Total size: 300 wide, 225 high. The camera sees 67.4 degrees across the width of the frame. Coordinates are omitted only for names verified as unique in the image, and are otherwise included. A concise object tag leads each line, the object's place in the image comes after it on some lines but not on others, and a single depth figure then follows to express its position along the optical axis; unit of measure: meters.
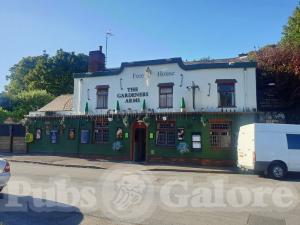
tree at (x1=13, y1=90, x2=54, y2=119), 26.25
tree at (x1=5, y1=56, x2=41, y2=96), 40.74
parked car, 6.29
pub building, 14.28
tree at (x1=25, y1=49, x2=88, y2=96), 31.62
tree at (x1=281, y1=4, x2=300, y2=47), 17.29
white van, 10.22
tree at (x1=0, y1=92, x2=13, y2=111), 29.17
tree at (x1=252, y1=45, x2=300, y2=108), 14.67
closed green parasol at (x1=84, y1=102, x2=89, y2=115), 16.81
